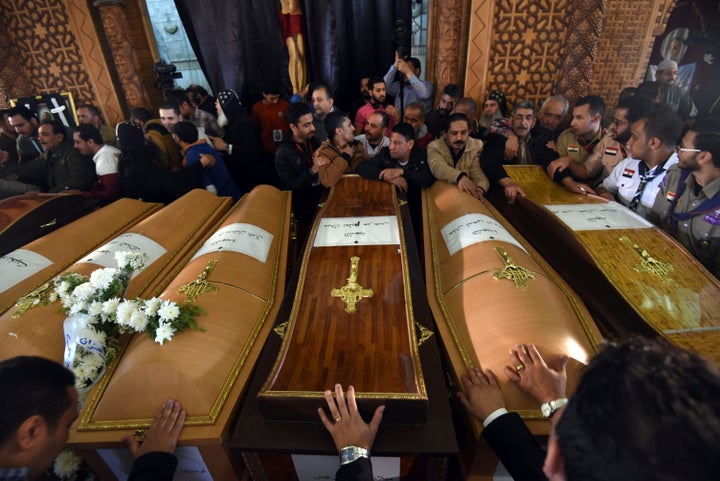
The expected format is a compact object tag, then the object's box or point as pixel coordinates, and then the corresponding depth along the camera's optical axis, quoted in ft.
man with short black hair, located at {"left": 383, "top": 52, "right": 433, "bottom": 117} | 13.85
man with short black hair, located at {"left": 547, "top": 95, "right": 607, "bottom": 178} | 10.00
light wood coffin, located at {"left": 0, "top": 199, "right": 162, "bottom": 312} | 6.45
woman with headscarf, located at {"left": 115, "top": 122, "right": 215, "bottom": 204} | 9.00
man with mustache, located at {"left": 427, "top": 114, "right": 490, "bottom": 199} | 9.53
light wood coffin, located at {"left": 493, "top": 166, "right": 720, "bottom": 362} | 4.91
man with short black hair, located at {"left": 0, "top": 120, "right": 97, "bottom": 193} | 10.85
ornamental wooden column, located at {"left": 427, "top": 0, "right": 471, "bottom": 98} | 13.78
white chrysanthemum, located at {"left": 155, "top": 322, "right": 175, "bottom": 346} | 4.66
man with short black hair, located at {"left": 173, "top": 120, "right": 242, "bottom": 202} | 10.50
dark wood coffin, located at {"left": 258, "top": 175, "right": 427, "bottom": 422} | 4.10
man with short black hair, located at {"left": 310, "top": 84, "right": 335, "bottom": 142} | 11.83
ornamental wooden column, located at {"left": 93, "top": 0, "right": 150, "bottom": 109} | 14.71
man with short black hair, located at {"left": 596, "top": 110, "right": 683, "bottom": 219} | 7.06
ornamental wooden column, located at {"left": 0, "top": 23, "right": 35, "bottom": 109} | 15.20
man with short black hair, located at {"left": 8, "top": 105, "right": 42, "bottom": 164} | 12.84
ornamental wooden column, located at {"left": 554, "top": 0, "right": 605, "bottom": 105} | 12.63
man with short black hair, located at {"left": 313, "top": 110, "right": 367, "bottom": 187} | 9.77
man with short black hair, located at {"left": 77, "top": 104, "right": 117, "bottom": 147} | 14.53
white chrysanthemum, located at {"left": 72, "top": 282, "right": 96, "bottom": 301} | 4.74
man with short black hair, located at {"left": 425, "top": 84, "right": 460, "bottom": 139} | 13.23
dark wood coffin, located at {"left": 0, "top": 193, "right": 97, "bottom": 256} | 8.08
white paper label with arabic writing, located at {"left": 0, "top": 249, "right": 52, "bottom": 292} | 6.42
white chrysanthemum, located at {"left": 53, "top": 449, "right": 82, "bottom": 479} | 4.58
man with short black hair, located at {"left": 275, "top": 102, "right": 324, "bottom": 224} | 9.87
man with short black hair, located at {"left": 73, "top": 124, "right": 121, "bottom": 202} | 10.37
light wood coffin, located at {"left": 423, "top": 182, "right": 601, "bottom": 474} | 4.36
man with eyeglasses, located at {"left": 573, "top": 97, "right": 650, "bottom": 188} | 9.13
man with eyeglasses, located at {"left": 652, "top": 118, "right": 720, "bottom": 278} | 5.71
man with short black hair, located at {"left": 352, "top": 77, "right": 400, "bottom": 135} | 13.57
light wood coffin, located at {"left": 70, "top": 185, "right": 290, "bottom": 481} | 4.14
